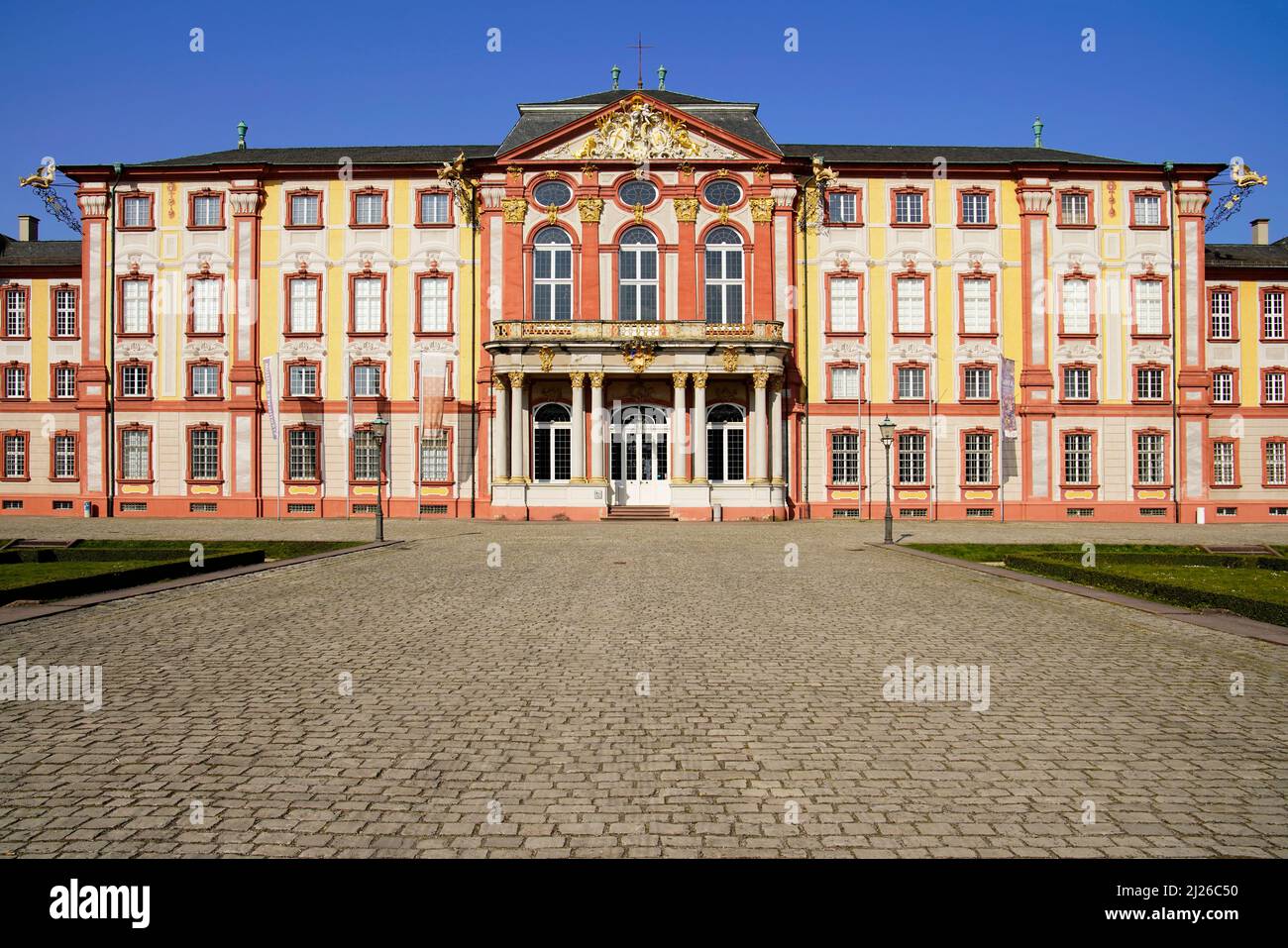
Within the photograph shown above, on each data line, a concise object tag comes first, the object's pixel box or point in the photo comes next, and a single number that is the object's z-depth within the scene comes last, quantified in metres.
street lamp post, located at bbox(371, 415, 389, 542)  29.31
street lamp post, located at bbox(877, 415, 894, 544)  28.86
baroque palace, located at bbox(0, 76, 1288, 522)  41.91
